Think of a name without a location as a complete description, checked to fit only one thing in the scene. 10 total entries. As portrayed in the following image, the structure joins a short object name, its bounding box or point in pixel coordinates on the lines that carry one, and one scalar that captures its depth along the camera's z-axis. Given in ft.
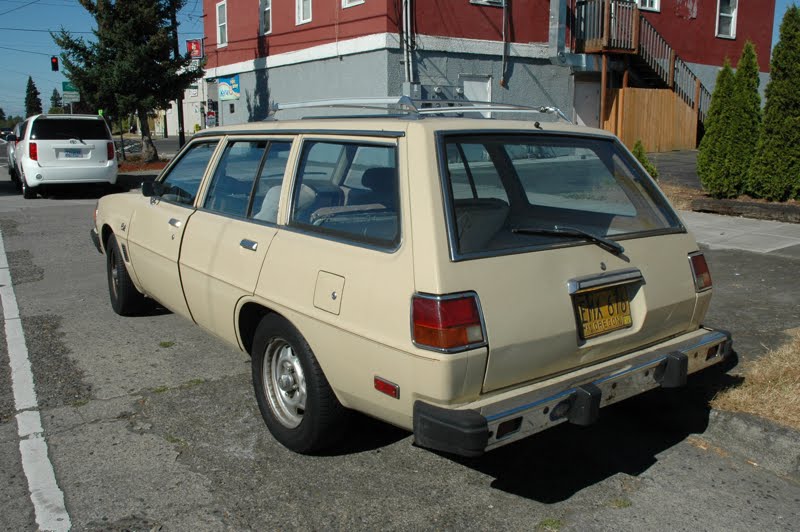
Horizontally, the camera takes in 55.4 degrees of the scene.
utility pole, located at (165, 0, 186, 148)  74.28
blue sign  79.64
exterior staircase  66.08
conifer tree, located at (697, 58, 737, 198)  39.50
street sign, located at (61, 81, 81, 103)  124.57
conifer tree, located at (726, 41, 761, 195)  39.01
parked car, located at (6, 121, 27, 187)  55.11
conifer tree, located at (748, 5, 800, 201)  36.68
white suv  50.29
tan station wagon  10.12
